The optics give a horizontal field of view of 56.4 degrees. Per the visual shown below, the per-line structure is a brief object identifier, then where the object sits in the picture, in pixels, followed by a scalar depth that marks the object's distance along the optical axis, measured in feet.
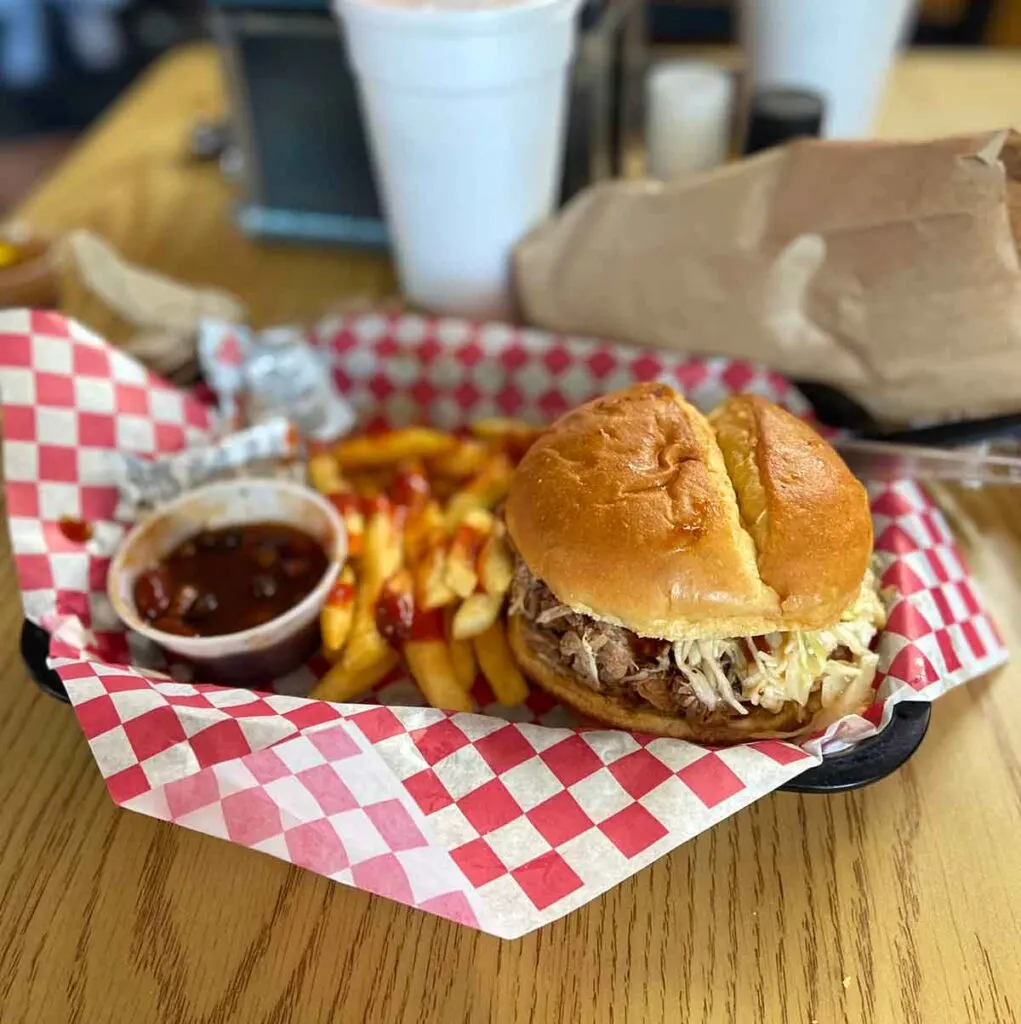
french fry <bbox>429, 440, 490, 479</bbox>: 1.21
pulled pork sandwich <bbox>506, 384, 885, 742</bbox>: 0.84
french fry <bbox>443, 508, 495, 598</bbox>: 1.02
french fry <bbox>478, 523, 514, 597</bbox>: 1.00
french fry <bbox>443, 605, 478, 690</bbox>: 1.00
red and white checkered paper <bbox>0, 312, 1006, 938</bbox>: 0.79
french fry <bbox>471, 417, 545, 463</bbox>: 1.22
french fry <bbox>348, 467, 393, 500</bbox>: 1.27
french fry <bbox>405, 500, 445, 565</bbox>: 1.10
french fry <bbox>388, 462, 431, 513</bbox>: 1.18
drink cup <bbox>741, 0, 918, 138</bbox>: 1.60
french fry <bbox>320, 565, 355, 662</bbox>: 0.99
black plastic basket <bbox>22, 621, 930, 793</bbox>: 0.84
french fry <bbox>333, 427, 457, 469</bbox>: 1.22
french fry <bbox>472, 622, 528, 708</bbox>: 0.99
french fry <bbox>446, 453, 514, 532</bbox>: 1.14
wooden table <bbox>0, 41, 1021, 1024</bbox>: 0.78
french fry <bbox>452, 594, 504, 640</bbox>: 0.99
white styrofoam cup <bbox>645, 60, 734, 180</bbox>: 1.62
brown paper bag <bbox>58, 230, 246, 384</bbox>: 1.42
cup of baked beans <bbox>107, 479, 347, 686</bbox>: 1.01
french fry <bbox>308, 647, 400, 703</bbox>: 0.97
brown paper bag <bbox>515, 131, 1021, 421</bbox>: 1.07
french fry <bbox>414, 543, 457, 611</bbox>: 1.02
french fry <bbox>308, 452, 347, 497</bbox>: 1.20
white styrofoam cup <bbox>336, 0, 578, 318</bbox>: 1.21
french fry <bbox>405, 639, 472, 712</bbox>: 0.96
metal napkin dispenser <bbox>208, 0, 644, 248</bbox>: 1.54
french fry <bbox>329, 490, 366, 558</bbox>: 1.11
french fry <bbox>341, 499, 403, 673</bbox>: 0.99
